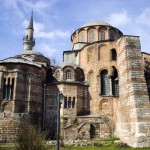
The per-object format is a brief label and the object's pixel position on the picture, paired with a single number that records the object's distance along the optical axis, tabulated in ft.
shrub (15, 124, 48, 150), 38.71
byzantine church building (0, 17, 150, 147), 66.85
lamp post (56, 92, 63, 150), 35.52
